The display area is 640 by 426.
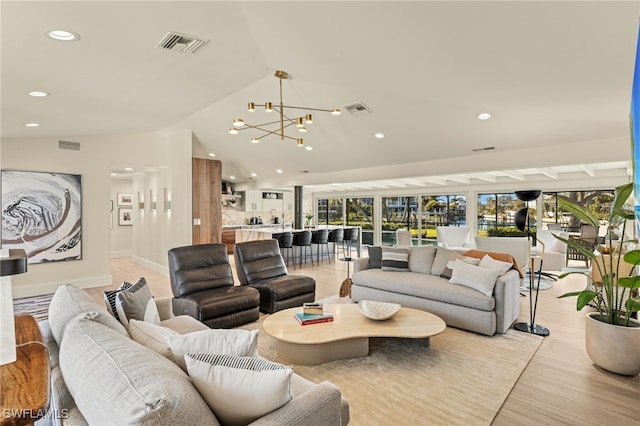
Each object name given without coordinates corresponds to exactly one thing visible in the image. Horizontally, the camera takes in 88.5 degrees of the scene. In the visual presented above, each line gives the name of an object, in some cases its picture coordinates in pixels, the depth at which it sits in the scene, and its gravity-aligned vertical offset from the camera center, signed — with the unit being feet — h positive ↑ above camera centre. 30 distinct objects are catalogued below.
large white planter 9.15 -3.83
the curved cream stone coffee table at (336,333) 9.71 -3.65
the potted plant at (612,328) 9.14 -3.32
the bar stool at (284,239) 25.41 -2.11
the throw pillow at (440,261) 15.08 -2.26
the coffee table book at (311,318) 10.62 -3.49
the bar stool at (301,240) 26.43 -2.29
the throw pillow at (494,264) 12.94 -2.12
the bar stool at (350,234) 30.81 -2.09
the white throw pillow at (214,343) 5.00 -2.05
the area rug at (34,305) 14.91 -4.64
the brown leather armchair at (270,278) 14.53 -3.16
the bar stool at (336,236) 29.25 -2.14
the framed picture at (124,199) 31.44 +1.21
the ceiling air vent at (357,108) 17.02 +5.49
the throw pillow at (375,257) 17.03 -2.36
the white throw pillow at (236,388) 4.20 -2.27
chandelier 13.81 +5.68
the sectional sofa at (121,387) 3.29 -1.94
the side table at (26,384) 3.11 -1.90
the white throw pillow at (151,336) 5.25 -2.17
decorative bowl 10.83 -3.34
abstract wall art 16.88 -0.14
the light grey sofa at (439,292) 12.32 -3.31
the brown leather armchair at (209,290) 12.24 -3.21
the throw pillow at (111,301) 7.58 -2.14
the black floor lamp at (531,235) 12.70 -2.24
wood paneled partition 25.48 +0.87
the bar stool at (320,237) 27.78 -2.14
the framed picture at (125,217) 31.63 -0.53
